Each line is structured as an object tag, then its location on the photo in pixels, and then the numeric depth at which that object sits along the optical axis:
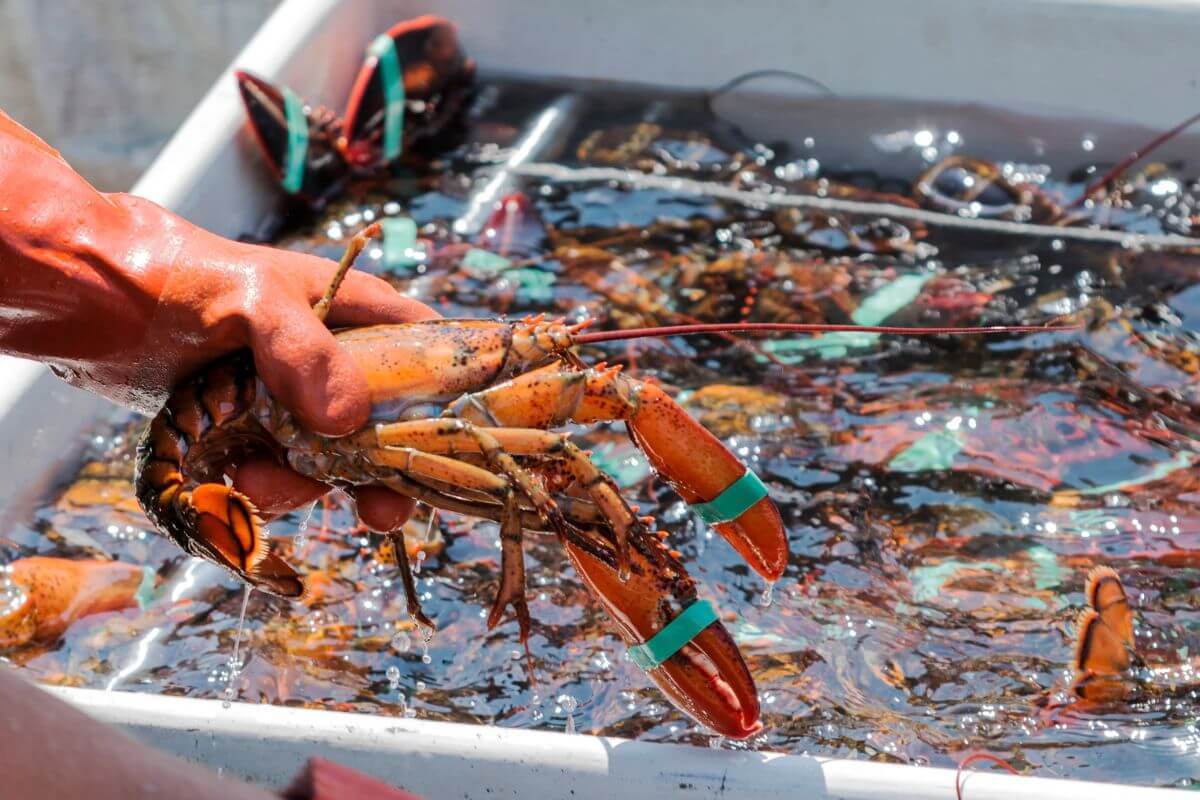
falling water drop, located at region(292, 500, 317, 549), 5.16
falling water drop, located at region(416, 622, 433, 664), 5.49
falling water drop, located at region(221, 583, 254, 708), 5.24
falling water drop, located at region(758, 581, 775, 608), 5.36
